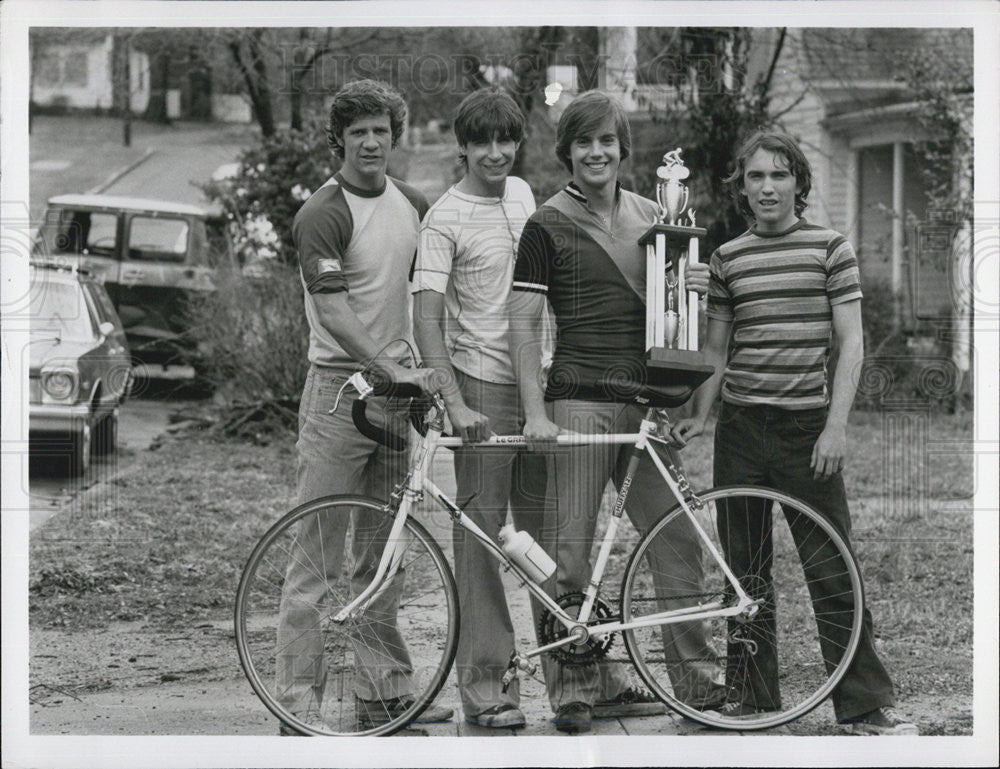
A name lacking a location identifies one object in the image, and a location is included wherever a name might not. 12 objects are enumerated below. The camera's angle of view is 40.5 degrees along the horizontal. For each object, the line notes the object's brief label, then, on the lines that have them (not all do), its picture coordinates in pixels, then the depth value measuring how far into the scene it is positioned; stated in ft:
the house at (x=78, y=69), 44.15
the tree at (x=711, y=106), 29.32
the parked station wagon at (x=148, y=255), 35.86
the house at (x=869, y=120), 32.94
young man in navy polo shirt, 14.06
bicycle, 13.89
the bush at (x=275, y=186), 35.14
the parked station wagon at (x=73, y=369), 21.22
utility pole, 44.78
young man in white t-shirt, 13.99
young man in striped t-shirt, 14.02
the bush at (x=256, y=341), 32.83
